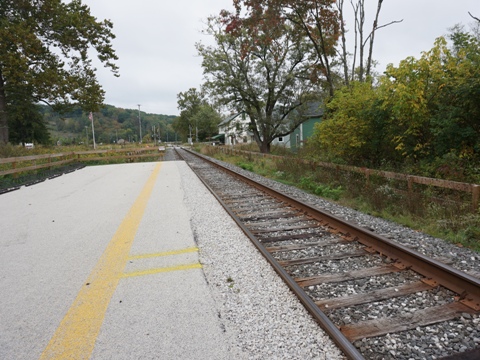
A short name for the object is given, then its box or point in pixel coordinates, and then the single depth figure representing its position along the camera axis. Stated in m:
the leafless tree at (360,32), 17.48
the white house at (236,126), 27.95
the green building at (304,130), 33.67
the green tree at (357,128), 9.43
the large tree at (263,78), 23.80
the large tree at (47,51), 20.70
